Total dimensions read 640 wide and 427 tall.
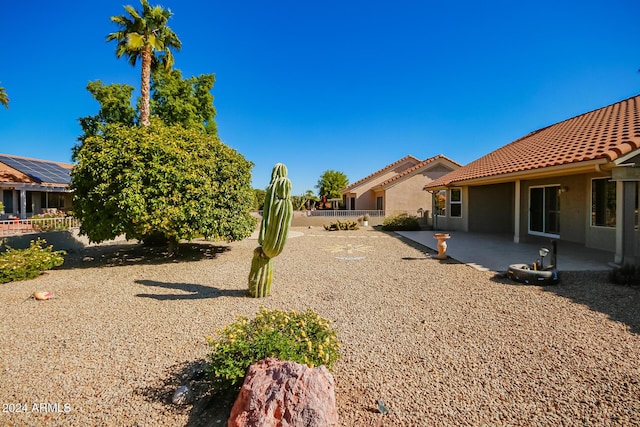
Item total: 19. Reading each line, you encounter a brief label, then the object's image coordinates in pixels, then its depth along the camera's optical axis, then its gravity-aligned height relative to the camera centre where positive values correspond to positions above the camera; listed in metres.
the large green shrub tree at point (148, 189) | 8.70 +0.61
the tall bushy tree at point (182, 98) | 19.45 +7.09
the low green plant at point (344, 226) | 22.11 -1.16
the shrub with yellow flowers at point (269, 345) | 2.94 -1.33
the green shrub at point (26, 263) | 7.68 -1.35
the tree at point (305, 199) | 36.92 +1.33
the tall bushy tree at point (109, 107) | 18.50 +6.18
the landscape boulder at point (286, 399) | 2.38 -1.48
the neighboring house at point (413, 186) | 25.83 +1.93
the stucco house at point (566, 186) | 7.48 +0.89
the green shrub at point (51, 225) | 12.41 -0.60
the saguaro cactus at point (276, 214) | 5.71 -0.08
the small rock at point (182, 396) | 3.03 -1.81
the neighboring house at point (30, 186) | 19.59 +1.52
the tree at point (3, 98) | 19.83 +7.10
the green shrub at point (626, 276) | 6.49 -1.38
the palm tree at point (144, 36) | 15.38 +8.75
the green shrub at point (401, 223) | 19.80 -0.89
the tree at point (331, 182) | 53.31 +4.72
